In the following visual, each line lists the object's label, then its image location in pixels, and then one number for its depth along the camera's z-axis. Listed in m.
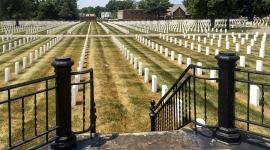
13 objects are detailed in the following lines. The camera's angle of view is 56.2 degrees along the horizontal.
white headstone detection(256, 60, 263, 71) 13.40
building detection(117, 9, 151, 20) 138.25
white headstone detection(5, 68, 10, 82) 13.57
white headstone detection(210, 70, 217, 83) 11.87
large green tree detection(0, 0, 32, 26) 63.13
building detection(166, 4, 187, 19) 117.21
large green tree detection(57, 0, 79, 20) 113.72
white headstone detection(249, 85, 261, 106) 9.25
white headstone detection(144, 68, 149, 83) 12.86
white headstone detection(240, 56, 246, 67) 15.45
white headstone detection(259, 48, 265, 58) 18.85
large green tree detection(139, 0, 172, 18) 102.87
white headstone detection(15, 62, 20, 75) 15.22
